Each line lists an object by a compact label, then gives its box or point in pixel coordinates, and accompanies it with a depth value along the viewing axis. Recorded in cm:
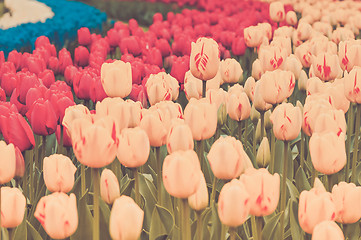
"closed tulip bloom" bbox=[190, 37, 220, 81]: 326
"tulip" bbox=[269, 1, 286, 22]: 740
